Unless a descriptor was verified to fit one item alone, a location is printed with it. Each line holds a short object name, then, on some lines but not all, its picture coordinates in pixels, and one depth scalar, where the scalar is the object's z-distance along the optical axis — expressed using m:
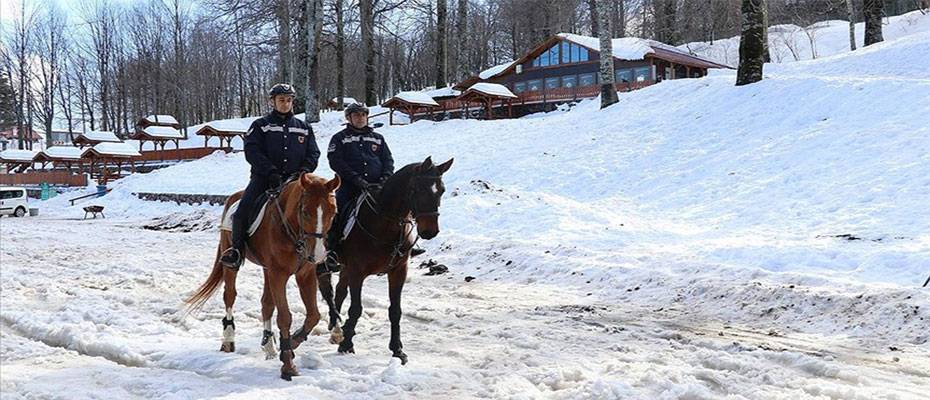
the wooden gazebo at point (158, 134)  49.87
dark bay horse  6.07
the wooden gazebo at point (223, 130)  43.50
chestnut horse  5.48
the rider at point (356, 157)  7.04
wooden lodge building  42.41
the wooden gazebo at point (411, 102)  39.66
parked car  31.77
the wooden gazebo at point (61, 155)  47.53
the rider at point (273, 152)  6.30
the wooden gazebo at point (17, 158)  52.81
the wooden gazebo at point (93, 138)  52.10
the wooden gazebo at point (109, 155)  41.53
